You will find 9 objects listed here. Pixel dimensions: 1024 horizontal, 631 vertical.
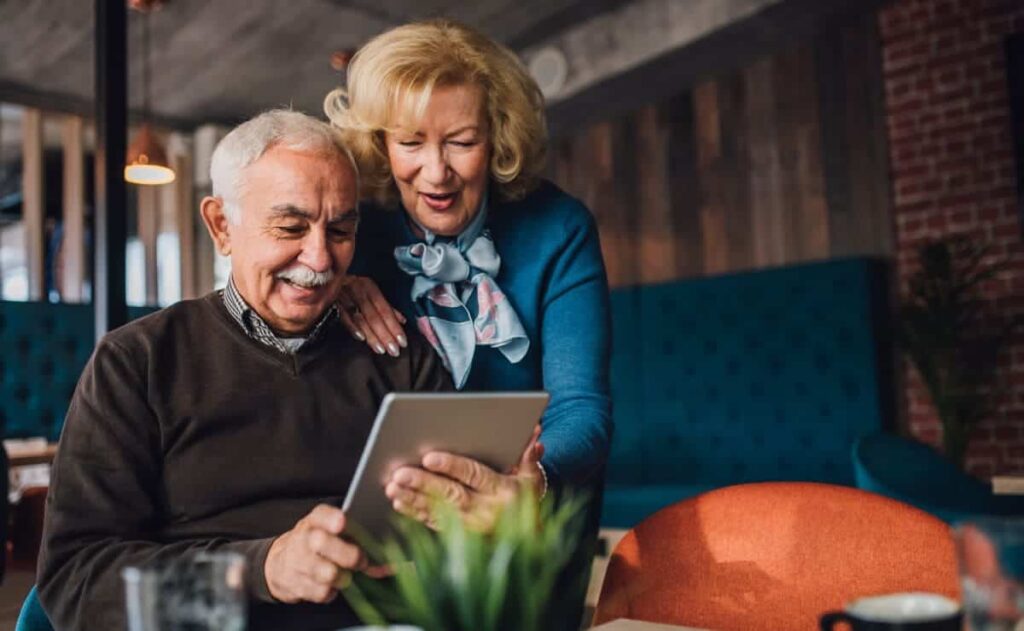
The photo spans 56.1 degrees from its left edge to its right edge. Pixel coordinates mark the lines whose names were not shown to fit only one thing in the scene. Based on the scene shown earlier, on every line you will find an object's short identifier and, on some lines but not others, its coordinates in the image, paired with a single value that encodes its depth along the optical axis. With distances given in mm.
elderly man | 1253
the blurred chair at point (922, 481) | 3307
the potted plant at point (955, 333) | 4344
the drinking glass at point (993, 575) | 669
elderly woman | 1669
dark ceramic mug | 670
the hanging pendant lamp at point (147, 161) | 5352
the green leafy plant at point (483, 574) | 651
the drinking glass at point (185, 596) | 645
